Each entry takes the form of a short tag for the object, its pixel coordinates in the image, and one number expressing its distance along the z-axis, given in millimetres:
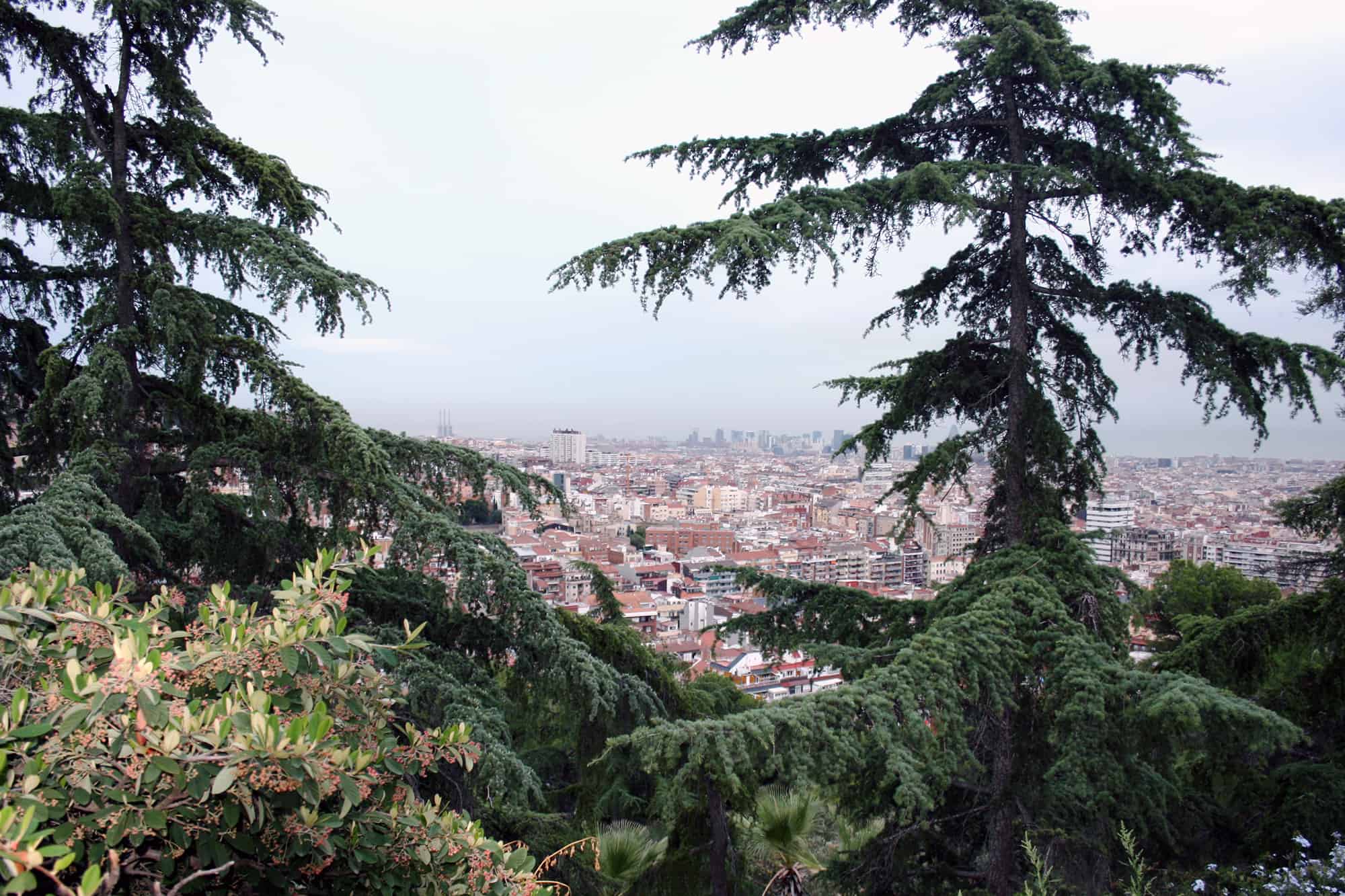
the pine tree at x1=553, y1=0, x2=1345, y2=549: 4316
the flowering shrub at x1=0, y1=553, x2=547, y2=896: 1583
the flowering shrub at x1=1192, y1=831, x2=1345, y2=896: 3838
